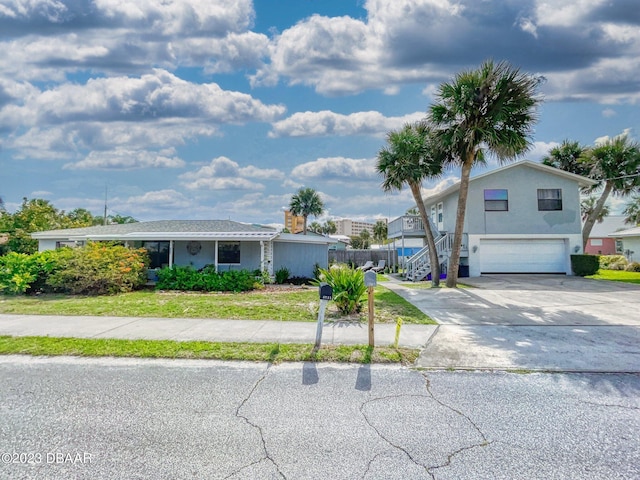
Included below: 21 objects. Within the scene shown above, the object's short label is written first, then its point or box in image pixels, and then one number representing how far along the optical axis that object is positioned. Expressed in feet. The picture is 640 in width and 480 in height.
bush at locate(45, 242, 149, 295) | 37.78
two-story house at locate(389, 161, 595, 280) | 60.34
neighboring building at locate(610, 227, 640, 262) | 83.70
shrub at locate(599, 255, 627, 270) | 84.43
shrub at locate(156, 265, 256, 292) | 42.50
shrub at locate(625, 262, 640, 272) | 77.38
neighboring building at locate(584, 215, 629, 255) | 125.73
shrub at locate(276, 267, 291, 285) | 52.70
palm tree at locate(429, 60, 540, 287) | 39.14
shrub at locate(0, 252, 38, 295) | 36.45
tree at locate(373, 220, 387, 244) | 201.75
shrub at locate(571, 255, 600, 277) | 58.03
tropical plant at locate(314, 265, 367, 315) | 26.18
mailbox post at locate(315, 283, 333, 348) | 17.25
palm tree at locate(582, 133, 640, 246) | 63.31
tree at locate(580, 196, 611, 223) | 103.87
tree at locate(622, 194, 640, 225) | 110.82
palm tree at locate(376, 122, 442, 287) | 46.14
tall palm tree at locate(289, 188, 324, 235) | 130.00
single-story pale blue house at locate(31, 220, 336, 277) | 49.80
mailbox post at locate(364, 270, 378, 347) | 16.93
